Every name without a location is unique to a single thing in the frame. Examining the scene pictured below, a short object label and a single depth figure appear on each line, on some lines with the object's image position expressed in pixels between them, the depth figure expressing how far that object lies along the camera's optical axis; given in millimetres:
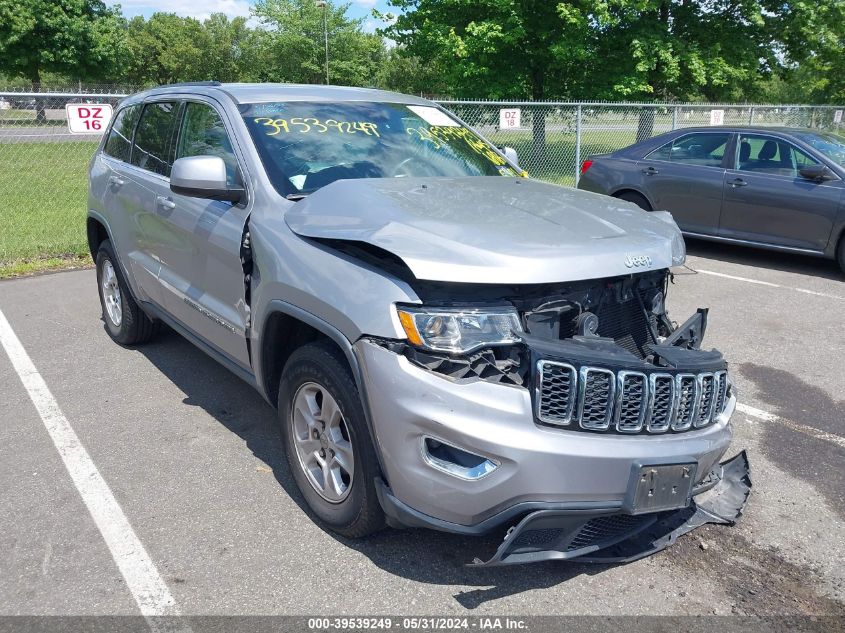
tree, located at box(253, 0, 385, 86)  54594
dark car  7918
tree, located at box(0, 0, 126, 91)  39088
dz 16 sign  8695
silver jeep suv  2520
